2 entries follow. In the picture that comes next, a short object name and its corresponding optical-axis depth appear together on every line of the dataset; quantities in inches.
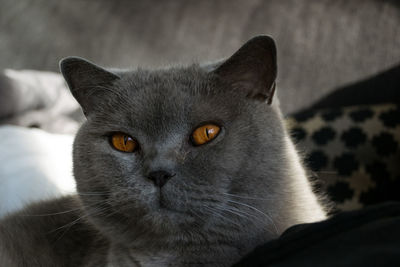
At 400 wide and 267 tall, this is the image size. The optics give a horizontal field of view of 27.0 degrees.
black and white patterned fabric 27.0
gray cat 17.4
